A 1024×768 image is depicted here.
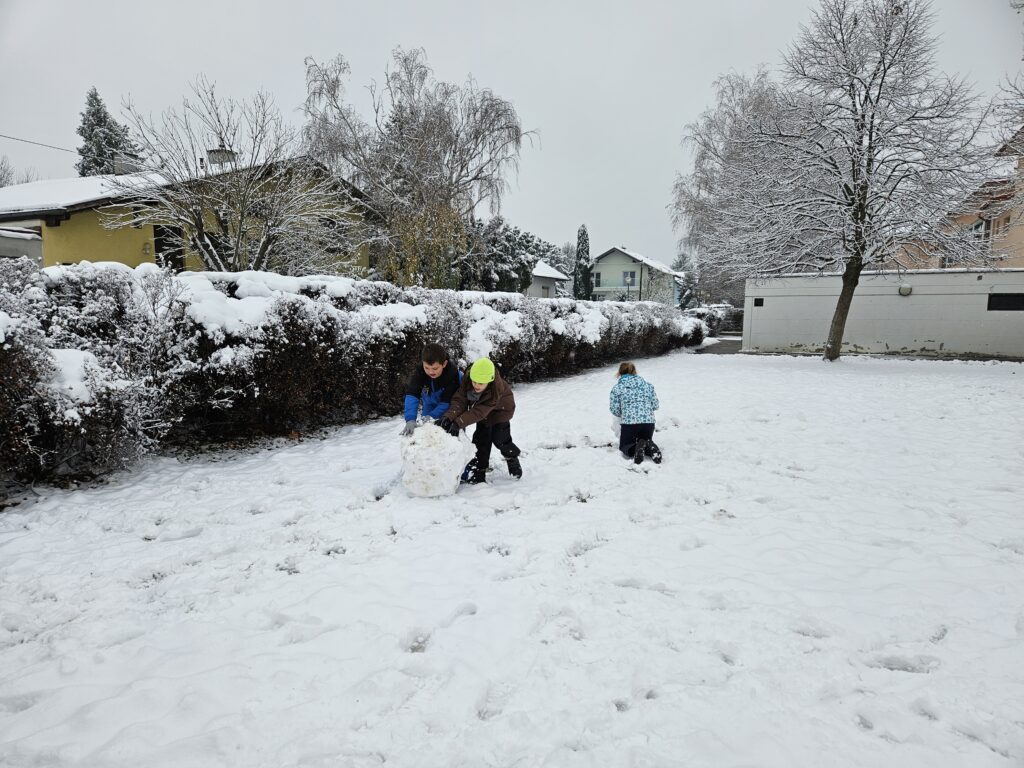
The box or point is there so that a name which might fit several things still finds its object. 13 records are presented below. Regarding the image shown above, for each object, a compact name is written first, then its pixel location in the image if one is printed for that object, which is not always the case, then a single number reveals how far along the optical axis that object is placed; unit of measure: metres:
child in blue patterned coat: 5.32
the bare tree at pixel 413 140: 19.55
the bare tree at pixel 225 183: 10.12
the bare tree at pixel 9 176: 35.28
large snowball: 4.18
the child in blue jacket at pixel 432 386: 4.38
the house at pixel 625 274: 50.09
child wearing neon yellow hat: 4.36
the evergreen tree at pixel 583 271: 49.19
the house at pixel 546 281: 46.83
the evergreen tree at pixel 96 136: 30.34
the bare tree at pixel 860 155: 12.51
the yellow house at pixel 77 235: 15.83
